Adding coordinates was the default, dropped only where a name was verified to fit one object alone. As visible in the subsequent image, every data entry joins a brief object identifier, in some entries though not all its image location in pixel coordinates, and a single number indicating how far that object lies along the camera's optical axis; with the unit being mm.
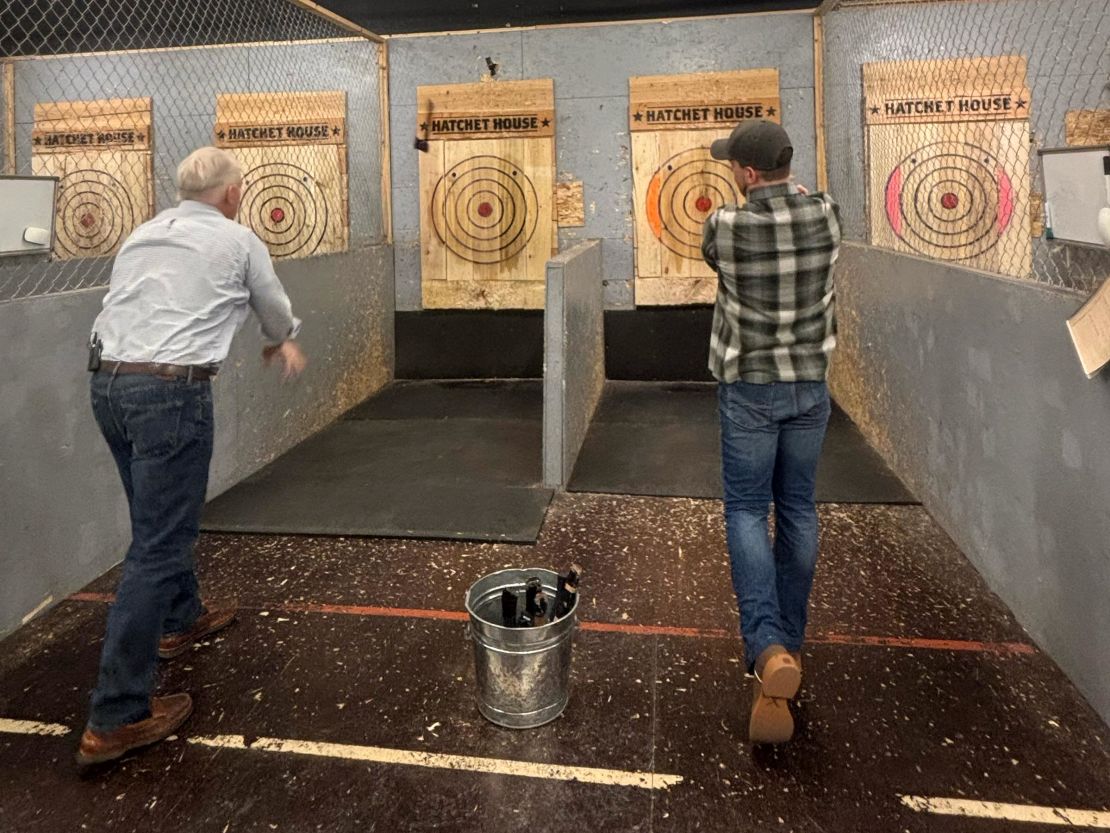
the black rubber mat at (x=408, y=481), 3111
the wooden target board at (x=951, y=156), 5285
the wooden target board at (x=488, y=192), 5742
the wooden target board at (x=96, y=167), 5988
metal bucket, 1821
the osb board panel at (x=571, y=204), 5789
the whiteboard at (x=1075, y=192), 1841
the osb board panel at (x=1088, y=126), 5160
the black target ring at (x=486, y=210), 5820
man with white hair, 1747
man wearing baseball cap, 1743
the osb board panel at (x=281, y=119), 5797
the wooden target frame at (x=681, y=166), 5512
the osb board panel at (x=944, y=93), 5253
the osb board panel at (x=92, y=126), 5977
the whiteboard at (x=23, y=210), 2912
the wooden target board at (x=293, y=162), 5801
